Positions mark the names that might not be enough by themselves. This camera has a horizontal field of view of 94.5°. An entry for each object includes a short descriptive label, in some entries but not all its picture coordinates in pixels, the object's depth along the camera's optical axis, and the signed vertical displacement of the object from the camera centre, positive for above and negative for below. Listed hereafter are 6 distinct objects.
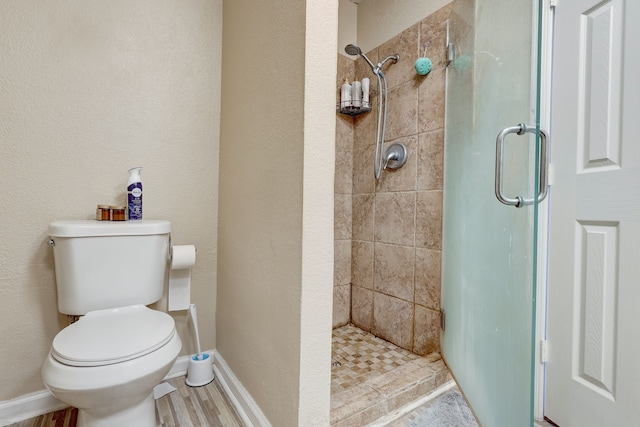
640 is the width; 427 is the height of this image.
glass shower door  0.84 +0.00
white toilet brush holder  1.34 -0.73
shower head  1.66 +0.91
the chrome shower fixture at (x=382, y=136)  1.66 +0.45
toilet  0.81 -0.40
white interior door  0.99 -0.01
